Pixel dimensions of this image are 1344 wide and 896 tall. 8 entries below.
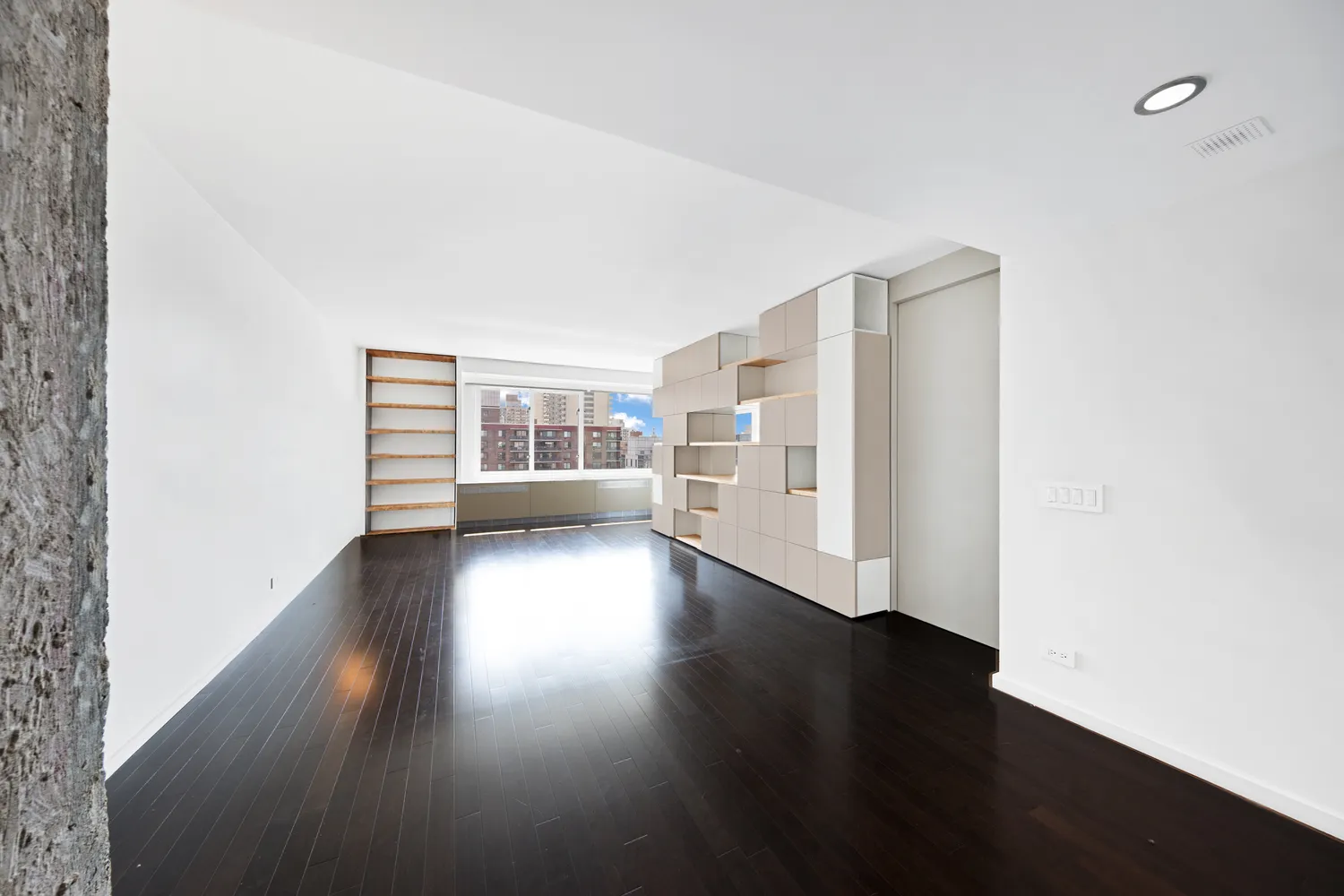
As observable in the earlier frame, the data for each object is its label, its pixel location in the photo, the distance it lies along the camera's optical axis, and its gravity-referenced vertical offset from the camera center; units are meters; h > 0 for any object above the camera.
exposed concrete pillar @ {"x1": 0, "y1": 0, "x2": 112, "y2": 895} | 0.61 +0.01
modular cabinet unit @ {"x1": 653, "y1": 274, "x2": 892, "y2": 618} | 3.59 +0.01
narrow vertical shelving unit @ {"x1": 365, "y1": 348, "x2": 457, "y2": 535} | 6.89 +0.13
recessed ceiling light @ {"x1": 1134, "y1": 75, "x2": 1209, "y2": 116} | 1.38 +1.05
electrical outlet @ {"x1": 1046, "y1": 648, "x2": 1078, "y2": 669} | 2.32 -1.00
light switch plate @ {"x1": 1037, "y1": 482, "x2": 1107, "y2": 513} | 2.23 -0.22
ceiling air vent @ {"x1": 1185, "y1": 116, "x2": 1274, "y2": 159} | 1.56 +1.04
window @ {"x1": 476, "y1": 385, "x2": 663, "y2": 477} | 7.99 +0.37
